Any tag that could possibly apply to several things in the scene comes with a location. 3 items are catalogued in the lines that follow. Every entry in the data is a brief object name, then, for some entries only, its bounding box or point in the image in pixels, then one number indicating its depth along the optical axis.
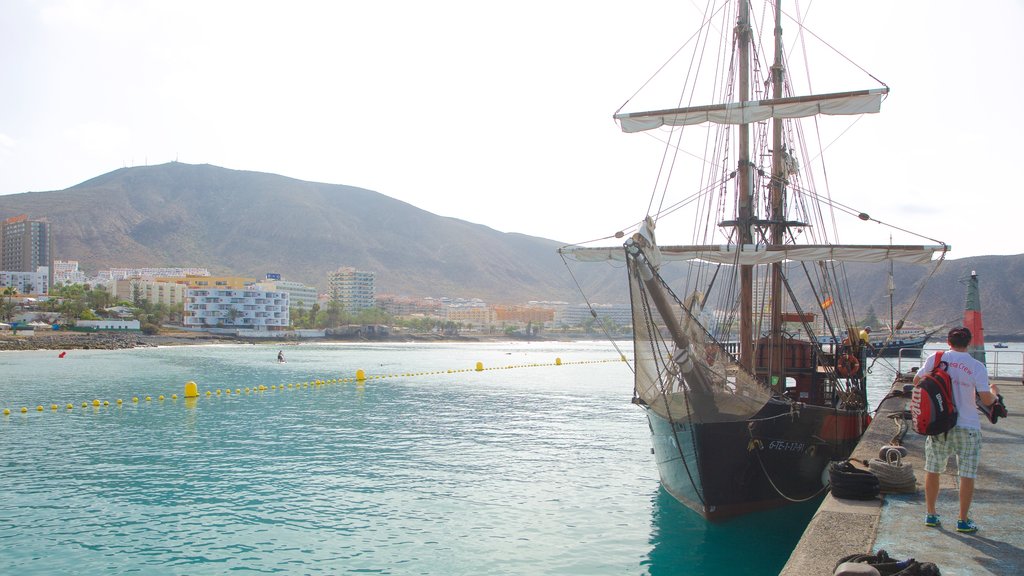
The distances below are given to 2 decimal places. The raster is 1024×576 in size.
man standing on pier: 8.38
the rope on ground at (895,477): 11.09
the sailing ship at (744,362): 15.82
